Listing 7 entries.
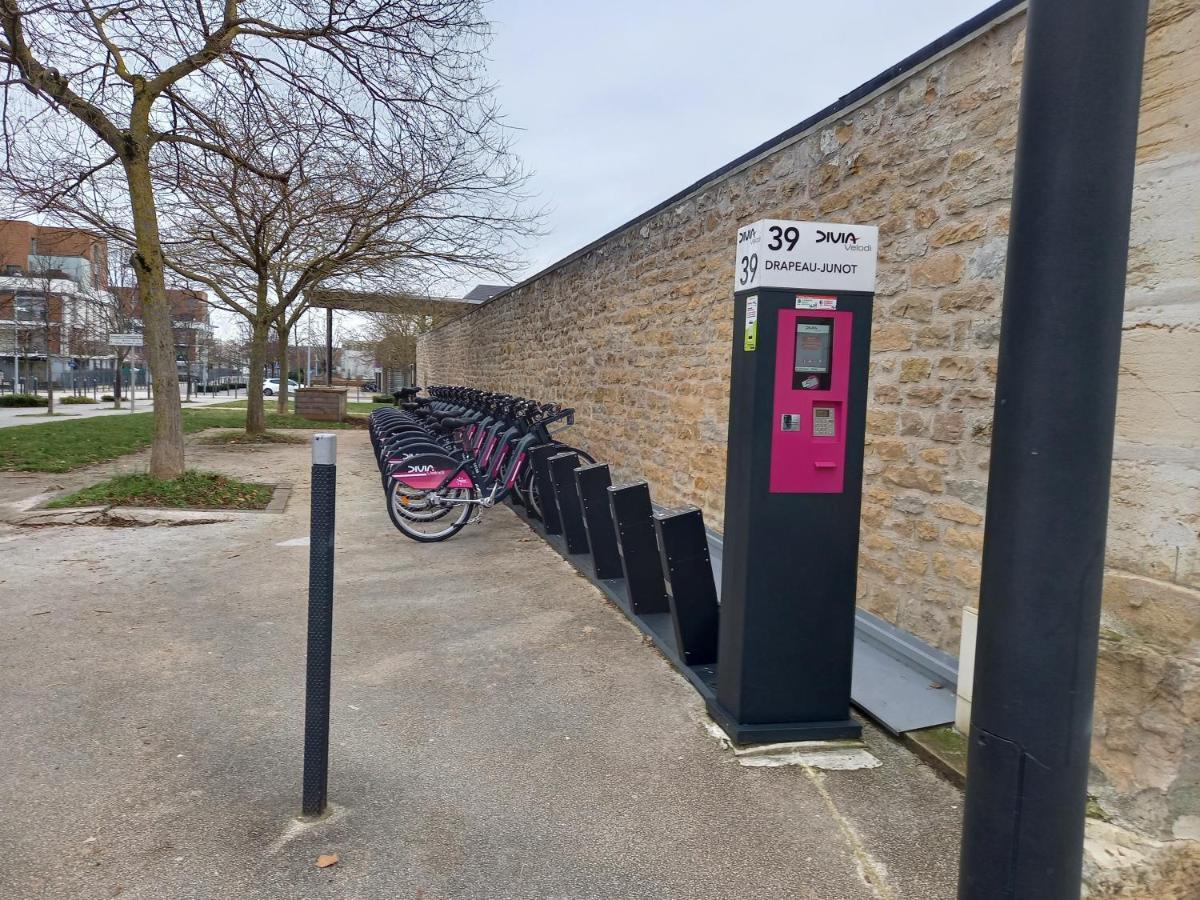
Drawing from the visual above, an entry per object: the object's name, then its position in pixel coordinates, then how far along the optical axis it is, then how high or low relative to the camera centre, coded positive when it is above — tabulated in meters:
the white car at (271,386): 56.99 -0.33
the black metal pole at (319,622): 2.61 -0.74
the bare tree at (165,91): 8.07 +2.97
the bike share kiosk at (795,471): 3.10 -0.24
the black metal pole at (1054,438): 1.62 -0.04
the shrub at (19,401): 28.03 -0.99
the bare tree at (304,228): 12.33 +2.73
